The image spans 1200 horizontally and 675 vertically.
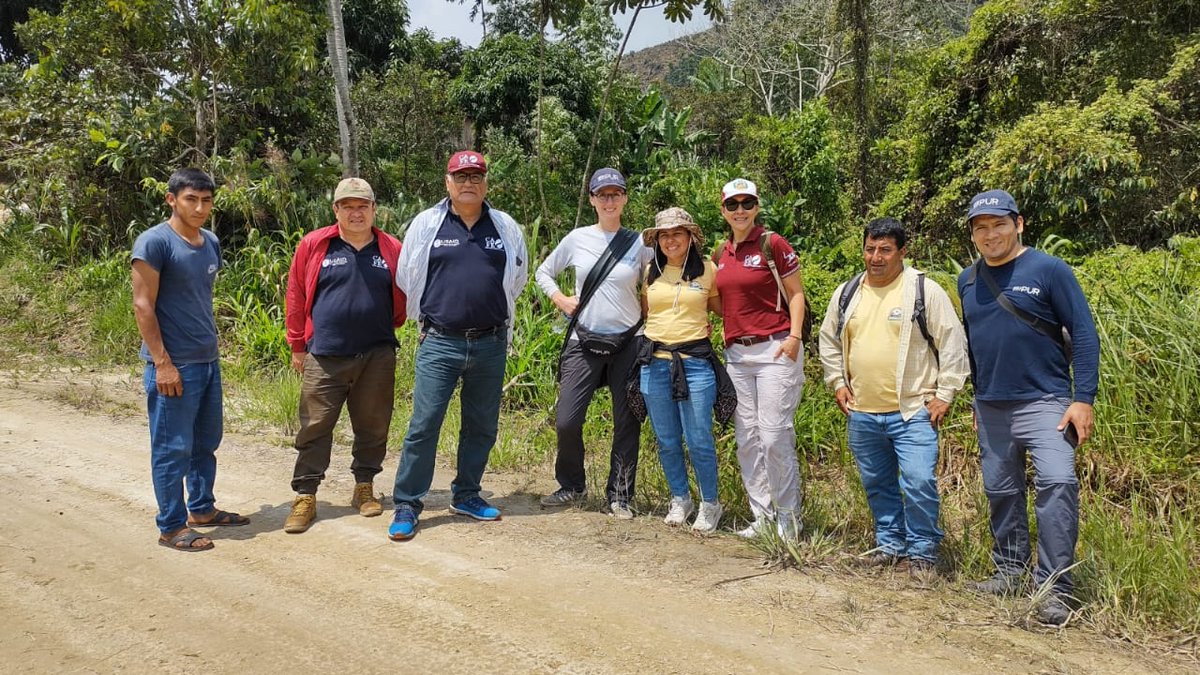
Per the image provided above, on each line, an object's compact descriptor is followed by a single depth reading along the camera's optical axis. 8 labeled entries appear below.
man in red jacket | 4.44
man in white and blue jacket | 4.34
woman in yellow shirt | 4.38
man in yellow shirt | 3.75
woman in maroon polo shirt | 4.20
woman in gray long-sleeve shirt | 4.63
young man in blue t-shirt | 4.10
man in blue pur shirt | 3.39
